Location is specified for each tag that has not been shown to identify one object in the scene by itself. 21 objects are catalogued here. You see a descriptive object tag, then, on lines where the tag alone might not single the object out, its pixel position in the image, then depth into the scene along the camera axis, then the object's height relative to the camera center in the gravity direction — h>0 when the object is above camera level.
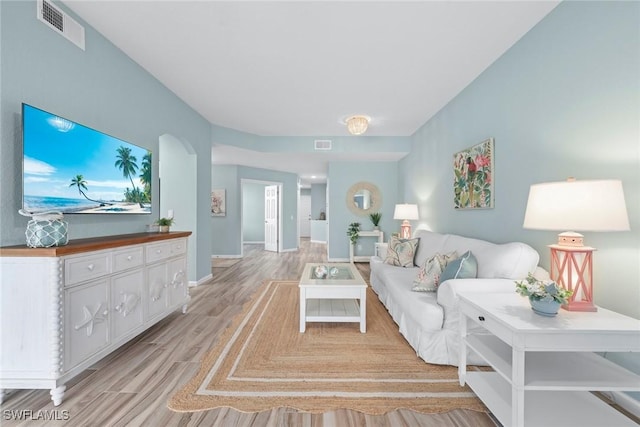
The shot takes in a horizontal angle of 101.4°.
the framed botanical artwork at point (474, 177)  2.70 +0.41
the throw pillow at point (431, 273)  2.35 -0.55
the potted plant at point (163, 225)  2.85 -0.16
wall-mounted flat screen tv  1.65 +0.31
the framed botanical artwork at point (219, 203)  6.77 +0.20
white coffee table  2.53 -0.81
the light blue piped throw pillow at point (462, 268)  2.11 -0.45
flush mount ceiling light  3.90 +1.32
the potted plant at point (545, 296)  1.33 -0.43
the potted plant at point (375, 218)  6.01 -0.13
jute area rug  1.63 -1.18
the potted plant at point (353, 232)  5.89 -0.45
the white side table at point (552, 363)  1.22 -0.80
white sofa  1.93 -0.72
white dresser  1.49 -0.62
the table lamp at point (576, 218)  1.26 -0.02
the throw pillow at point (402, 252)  3.42 -0.53
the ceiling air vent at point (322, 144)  5.16 +1.34
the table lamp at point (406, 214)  4.48 -0.03
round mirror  6.16 +0.33
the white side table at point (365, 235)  5.88 -0.54
